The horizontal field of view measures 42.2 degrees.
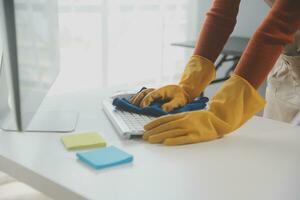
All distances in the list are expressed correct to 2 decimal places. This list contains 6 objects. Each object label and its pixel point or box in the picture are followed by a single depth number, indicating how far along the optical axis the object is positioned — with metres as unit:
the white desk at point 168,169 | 0.59
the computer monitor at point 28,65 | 0.67
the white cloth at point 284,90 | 1.31
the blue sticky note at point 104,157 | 0.68
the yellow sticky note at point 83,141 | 0.77
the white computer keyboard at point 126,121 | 0.83
